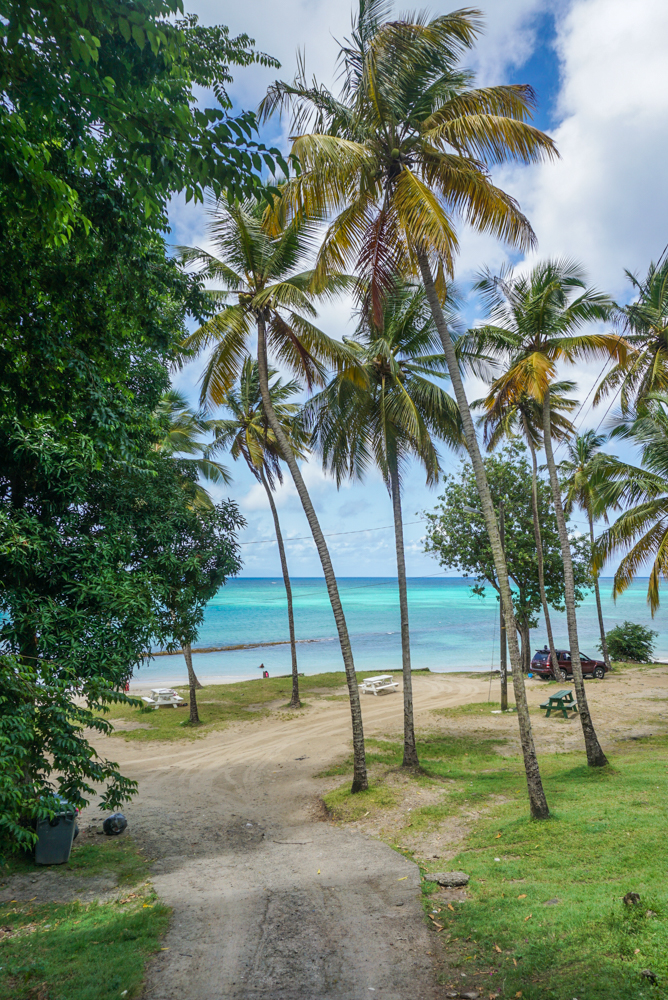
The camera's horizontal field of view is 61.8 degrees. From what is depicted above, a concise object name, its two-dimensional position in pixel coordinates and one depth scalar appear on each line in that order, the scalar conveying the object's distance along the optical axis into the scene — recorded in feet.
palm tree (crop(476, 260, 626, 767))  37.91
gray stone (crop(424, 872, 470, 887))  22.80
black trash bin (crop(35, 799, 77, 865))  28.40
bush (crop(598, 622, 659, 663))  108.78
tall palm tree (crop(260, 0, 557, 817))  27.71
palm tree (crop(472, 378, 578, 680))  51.00
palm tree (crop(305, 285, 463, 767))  41.57
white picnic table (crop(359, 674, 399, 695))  82.74
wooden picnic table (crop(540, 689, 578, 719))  60.95
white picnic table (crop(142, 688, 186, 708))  76.33
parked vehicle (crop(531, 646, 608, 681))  85.46
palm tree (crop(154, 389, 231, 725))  69.97
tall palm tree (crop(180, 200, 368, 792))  38.04
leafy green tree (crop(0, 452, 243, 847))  13.62
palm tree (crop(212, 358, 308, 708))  72.84
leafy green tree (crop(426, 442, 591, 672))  80.89
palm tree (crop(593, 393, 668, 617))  47.75
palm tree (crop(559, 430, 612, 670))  80.28
